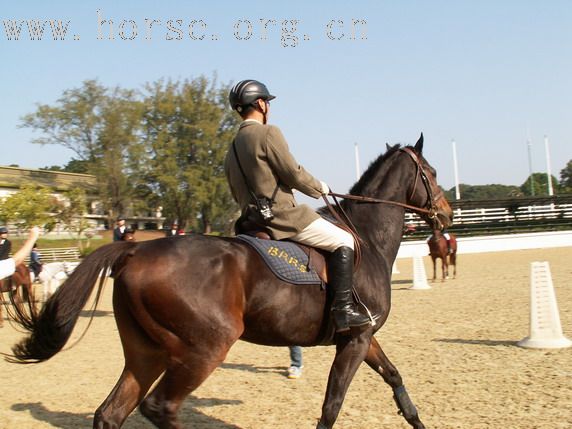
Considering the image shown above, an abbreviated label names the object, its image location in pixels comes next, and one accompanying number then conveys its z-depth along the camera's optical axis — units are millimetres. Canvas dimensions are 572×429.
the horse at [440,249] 21203
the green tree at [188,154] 57344
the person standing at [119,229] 12928
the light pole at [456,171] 58062
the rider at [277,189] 4711
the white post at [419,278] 18672
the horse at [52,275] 14109
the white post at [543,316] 8562
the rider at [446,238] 21625
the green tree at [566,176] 98331
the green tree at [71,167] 84388
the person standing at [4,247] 12894
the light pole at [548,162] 60344
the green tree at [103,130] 57219
